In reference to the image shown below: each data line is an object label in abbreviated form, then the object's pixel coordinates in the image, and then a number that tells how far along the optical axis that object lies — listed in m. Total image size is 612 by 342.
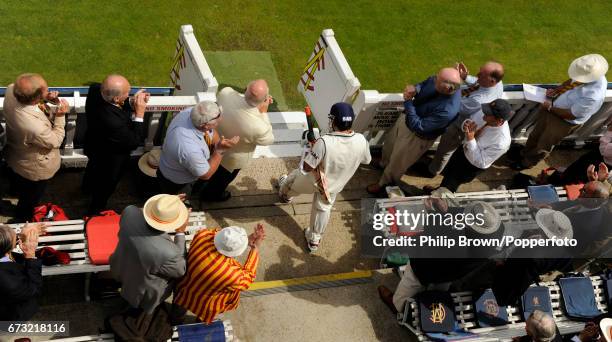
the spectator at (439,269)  5.73
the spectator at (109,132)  5.74
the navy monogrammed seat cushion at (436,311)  6.13
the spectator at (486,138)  6.73
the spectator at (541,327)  5.19
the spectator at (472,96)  7.29
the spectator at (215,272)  4.97
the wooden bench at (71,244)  5.73
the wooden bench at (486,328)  6.19
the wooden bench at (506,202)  7.23
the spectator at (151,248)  4.95
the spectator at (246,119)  6.12
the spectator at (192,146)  5.71
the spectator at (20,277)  4.72
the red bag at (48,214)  6.09
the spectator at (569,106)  7.52
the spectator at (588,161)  7.52
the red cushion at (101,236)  5.77
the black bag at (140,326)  5.29
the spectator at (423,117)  6.82
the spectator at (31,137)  5.50
